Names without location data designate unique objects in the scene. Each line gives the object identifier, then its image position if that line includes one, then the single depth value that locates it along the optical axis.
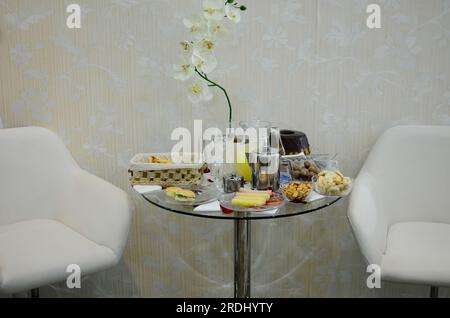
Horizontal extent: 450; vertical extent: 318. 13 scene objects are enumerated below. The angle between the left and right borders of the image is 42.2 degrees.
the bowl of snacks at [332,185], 2.03
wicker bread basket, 2.19
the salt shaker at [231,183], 2.07
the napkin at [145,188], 2.15
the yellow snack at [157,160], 2.27
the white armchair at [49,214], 2.07
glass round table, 1.87
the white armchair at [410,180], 2.38
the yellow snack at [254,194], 1.97
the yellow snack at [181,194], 1.99
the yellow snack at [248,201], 1.91
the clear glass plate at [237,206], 1.88
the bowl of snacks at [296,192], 1.96
